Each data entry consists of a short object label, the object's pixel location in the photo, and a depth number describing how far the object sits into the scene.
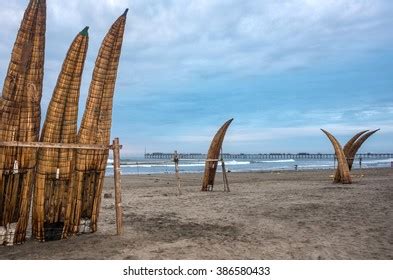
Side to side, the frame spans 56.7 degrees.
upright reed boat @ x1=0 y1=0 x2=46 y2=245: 6.07
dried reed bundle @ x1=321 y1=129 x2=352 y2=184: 19.62
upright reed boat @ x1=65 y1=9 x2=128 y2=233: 6.85
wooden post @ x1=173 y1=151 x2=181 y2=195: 15.88
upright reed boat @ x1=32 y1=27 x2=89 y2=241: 6.51
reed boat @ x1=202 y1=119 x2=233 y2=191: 16.27
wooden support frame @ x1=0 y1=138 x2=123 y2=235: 6.15
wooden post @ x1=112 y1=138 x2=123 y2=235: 6.93
